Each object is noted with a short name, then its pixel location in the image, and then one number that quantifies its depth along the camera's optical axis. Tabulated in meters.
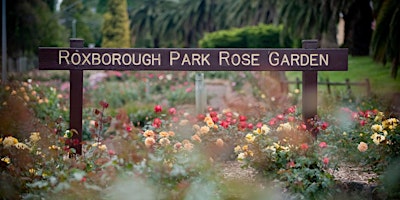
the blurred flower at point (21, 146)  5.88
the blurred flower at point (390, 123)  6.61
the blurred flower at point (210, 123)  7.31
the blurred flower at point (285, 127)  6.91
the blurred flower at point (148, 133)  6.36
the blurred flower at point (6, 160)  5.57
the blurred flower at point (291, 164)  5.88
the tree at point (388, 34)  14.84
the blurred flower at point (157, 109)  7.60
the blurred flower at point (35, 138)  6.29
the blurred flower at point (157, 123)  7.10
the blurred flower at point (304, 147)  6.12
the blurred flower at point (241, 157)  6.35
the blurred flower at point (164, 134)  6.30
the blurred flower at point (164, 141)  6.12
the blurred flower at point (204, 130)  7.09
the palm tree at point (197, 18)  50.38
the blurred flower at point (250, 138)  6.50
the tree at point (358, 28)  24.83
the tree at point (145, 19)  54.81
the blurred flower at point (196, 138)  6.67
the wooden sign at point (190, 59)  7.94
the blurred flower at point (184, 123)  7.72
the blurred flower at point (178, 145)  6.05
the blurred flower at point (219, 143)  6.93
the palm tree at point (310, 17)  22.72
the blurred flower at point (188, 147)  6.12
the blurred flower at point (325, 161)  5.84
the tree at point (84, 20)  51.41
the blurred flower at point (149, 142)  5.94
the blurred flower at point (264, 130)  6.71
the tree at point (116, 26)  47.56
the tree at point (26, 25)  27.86
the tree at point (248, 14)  40.47
